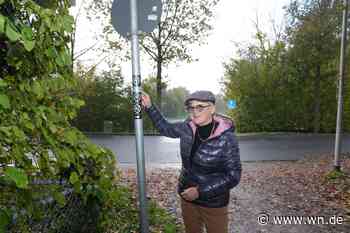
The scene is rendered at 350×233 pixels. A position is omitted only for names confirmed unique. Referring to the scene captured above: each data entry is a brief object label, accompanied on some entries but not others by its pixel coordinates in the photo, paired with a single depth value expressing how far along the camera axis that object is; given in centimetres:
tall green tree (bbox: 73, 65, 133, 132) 1909
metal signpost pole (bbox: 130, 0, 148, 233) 204
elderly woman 237
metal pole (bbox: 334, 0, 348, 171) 690
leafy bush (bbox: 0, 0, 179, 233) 103
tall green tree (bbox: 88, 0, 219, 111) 1811
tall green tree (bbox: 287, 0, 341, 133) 1627
